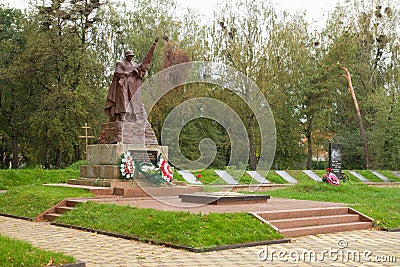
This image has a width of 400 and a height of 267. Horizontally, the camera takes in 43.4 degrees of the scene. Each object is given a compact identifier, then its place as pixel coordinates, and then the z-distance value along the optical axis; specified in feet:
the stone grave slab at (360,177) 84.45
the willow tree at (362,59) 110.83
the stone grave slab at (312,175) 79.65
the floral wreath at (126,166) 48.26
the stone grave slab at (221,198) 39.04
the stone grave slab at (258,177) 72.12
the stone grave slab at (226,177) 69.15
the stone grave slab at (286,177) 76.27
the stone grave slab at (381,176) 87.63
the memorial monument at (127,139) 49.49
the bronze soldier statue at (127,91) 52.54
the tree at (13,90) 99.76
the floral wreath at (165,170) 49.24
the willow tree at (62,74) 89.71
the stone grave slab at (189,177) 64.64
